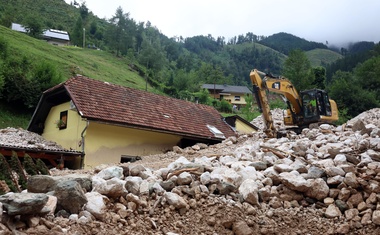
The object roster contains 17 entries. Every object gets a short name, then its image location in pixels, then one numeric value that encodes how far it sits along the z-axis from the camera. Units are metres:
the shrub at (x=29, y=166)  8.21
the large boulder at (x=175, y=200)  6.14
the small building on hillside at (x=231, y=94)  64.25
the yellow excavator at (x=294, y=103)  15.30
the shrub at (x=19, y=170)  6.76
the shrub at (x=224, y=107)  46.75
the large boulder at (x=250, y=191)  6.67
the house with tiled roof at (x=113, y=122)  14.88
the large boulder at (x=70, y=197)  5.28
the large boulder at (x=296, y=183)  6.99
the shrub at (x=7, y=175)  6.19
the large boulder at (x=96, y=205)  5.38
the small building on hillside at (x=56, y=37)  70.88
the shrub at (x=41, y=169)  8.74
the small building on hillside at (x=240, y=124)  23.65
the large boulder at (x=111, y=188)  5.91
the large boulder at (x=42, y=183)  5.71
